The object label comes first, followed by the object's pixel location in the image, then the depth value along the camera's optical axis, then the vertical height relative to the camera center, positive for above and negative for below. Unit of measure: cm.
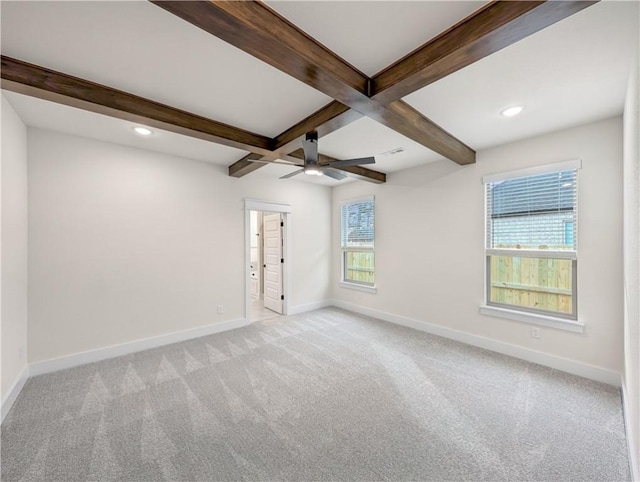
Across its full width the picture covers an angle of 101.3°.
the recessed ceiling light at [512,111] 241 +121
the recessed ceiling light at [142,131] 285 +123
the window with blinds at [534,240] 293 -2
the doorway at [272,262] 460 -43
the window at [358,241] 518 -3
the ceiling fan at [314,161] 261 +82
